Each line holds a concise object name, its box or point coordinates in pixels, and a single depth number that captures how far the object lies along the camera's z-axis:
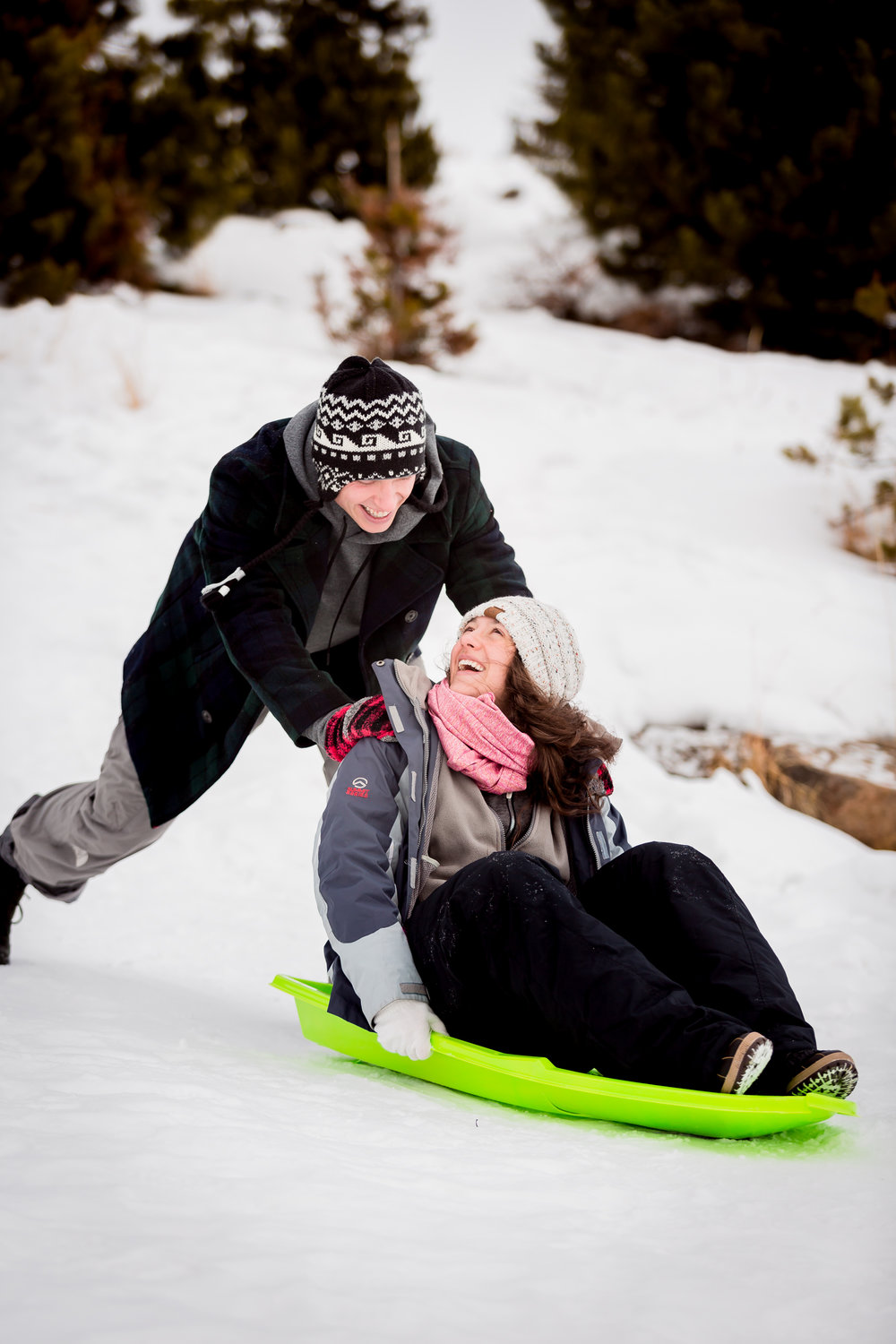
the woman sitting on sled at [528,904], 6.60
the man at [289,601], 7.06
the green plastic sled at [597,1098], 6.49
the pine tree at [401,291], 17.42
